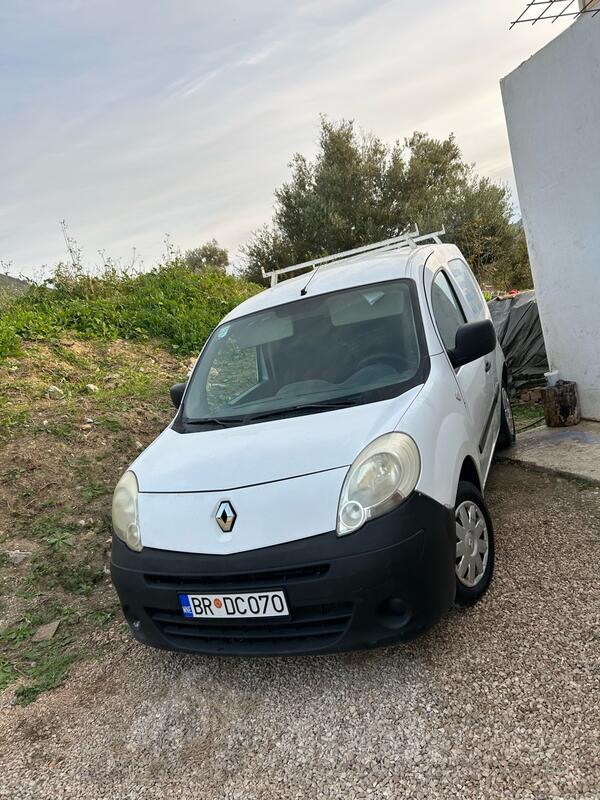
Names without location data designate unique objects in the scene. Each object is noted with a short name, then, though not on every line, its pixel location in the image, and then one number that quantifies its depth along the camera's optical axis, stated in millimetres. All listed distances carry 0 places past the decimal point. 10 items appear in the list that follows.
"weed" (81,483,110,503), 4812
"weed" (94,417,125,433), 5926
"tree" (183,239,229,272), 28652
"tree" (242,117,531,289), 19031
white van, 2293
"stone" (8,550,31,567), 4055
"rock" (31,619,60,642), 3410
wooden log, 5441
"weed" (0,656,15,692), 3059
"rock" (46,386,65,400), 6461
